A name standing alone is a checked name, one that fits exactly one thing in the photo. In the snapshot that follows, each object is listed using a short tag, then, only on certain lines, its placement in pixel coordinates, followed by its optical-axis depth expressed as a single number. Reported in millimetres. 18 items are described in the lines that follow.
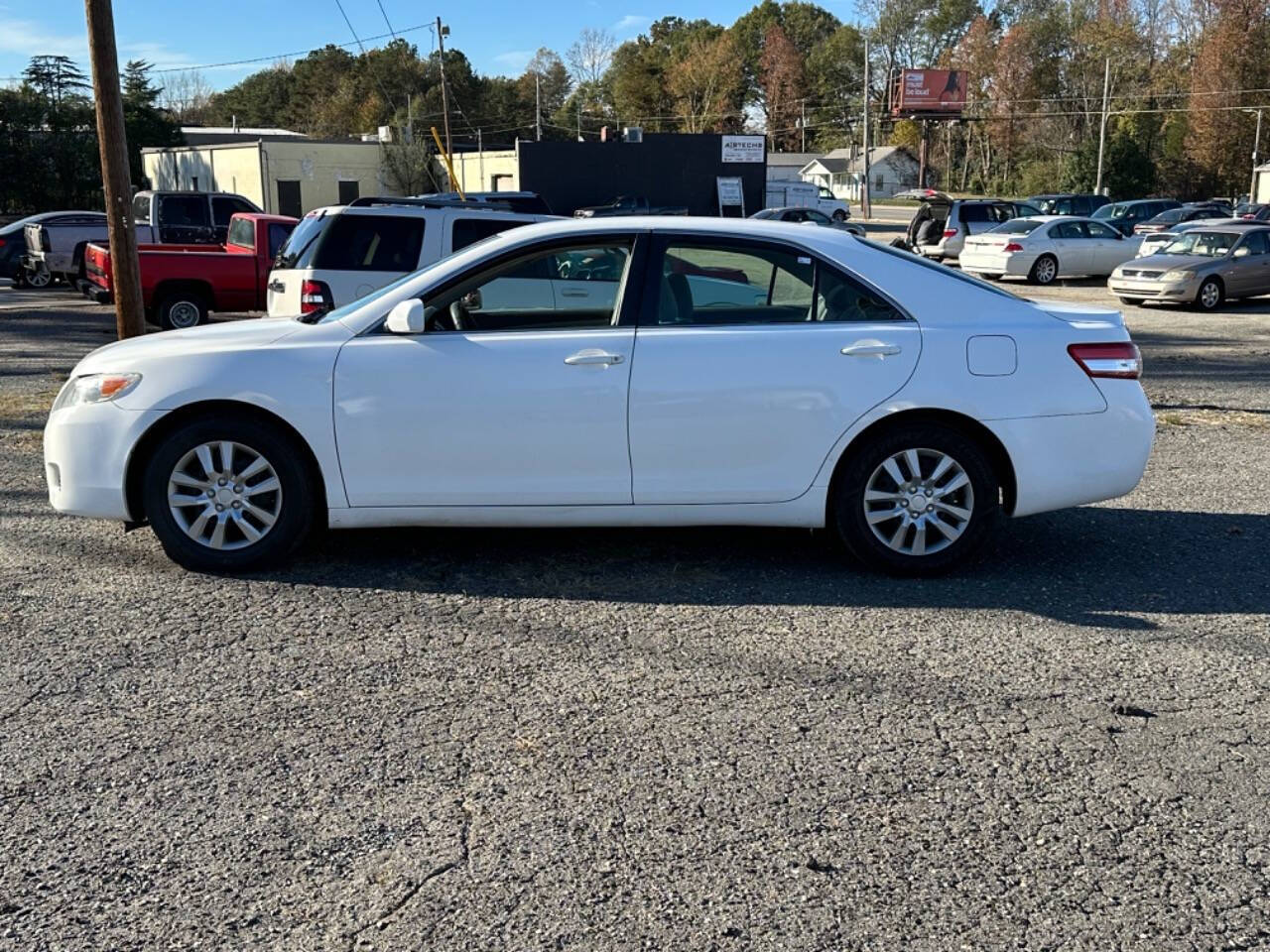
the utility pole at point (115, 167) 10791
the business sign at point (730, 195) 51078
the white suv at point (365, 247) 11531
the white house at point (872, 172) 108938
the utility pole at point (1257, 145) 72688
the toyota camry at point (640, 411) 5449
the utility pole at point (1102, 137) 67312
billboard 88938
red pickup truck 16375
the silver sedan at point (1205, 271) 20594
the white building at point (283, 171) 49250
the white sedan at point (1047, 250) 25953
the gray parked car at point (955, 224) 29906
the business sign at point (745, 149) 51406
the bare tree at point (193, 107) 113588
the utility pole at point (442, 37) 48875
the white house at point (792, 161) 107225
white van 58969
